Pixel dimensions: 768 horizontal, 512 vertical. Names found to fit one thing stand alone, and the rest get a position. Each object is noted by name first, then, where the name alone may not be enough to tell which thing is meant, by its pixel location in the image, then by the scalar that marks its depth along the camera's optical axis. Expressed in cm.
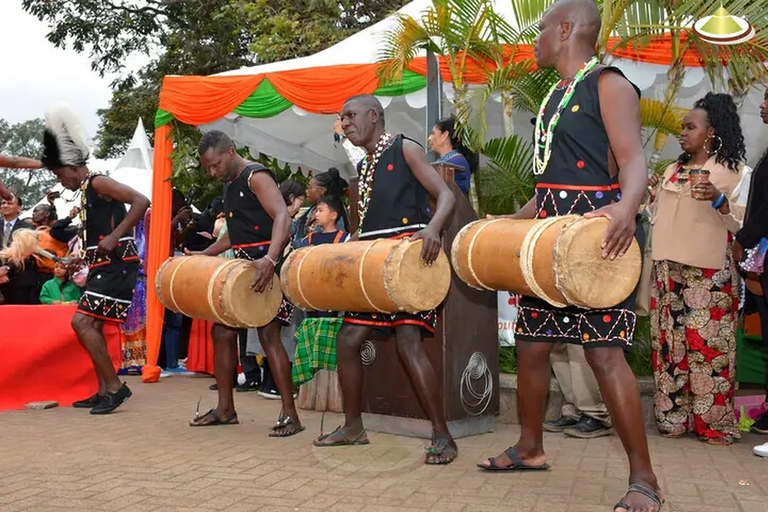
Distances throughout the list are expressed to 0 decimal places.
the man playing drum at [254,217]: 550
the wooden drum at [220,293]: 516
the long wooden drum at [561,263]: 334
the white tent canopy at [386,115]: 776
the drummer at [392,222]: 463
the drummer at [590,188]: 350
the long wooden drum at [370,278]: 431
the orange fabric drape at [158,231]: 879
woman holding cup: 523
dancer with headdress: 653
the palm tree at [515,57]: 660
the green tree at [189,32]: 1773
